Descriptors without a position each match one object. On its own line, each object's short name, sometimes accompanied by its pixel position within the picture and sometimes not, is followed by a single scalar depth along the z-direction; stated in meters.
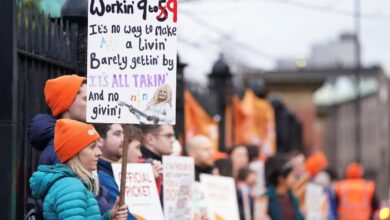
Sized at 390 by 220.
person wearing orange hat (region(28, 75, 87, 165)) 8.35
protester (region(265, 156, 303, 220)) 14.67
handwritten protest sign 8.14
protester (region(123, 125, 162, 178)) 9.70
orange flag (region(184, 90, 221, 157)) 15.62
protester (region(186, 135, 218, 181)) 12.20
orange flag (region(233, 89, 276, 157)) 20.12
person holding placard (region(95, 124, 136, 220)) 9.09
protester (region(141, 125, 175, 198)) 10.51
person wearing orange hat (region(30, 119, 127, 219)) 7.34
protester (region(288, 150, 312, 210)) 16.92
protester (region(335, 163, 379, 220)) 20.53
